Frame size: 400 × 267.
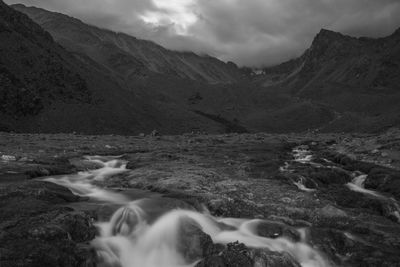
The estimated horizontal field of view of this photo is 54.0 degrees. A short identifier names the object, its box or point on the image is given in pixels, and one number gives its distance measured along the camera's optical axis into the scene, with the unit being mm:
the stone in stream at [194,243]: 17312
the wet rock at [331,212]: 23641
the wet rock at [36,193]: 20328
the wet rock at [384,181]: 32250
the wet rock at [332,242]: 18984
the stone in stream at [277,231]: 19938
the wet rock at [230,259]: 15367
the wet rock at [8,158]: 34931
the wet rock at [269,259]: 15836
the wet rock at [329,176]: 35888
